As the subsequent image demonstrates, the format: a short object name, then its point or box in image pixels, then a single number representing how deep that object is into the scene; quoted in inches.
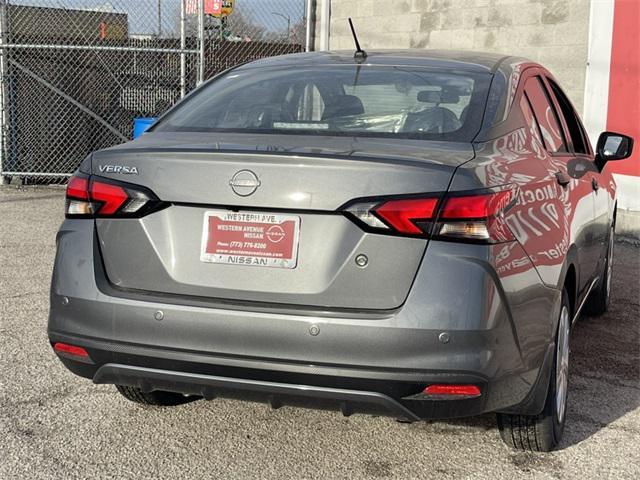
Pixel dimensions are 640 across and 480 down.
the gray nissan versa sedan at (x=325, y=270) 112.3
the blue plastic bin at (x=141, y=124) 372.8
